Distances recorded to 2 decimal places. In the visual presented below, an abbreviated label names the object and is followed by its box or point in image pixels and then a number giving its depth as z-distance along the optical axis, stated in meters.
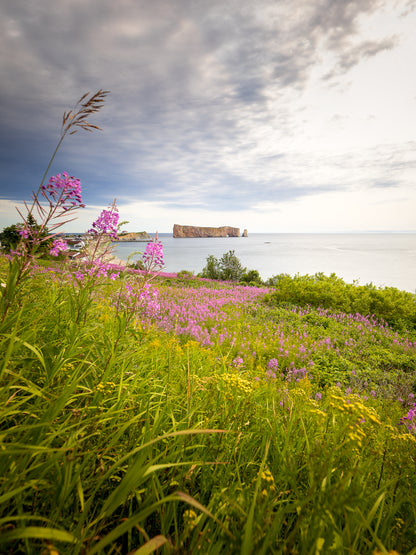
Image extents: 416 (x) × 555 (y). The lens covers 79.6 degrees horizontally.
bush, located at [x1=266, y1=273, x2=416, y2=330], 10.09
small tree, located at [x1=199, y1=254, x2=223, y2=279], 22.38
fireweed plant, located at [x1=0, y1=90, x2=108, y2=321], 2.04
